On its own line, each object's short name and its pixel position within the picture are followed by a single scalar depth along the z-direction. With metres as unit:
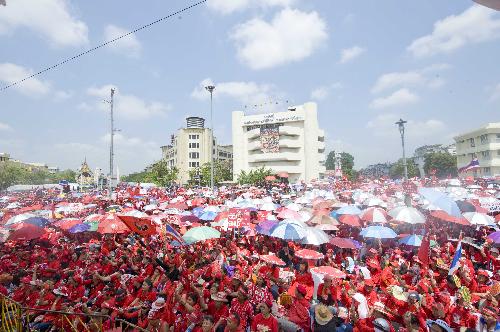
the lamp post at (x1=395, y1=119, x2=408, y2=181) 23.89
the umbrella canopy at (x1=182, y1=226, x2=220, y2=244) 9.90
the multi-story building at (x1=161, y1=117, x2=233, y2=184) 96.50
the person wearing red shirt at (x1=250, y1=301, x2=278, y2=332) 5.31
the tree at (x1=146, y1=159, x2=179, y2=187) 60.53
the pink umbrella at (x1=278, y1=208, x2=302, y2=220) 13.48
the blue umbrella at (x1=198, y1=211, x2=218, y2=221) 14.64
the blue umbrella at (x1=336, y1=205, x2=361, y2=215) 13.96
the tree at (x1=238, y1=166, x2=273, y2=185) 58.12
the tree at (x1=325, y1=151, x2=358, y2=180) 120.59
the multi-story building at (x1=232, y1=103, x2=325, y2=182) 75.00
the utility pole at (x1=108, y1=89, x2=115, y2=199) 29.36
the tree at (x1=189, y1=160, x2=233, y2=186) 63.97
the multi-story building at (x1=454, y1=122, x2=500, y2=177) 58.91
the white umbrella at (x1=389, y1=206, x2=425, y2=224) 11.06
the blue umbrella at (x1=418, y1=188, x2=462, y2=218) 9.61
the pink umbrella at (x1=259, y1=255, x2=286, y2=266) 8.07
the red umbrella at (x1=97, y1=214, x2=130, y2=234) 12.15
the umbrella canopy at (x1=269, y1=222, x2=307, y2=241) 9.31
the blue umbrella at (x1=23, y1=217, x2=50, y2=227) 13.31
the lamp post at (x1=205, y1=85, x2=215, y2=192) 29.65
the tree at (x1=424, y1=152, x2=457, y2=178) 79.04
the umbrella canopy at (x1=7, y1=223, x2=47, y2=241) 11.31
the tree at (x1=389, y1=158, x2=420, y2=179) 90.88
